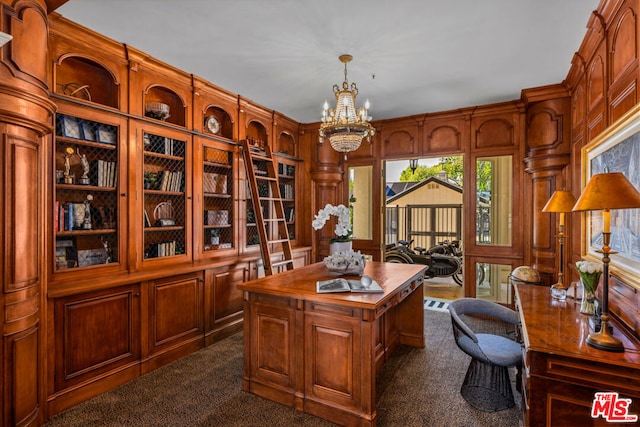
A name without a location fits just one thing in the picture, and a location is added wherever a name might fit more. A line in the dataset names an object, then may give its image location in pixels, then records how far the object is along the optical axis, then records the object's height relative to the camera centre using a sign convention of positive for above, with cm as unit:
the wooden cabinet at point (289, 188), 529 +40
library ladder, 415 +14
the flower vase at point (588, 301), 205 -55
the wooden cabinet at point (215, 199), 383 +18
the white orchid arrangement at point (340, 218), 320 -5
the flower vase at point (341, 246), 471 -47
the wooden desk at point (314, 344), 217 -93
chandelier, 303 +80
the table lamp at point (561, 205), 261 +7
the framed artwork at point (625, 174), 184 +20
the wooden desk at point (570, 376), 147 -75
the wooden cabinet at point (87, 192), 267 +18
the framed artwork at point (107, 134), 291 +69
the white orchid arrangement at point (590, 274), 199 -37
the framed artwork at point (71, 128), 268 +69
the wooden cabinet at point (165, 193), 332 +20
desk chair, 230 -99
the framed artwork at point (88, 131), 281 +70
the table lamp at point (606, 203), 152 +5
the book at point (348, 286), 239 -54
